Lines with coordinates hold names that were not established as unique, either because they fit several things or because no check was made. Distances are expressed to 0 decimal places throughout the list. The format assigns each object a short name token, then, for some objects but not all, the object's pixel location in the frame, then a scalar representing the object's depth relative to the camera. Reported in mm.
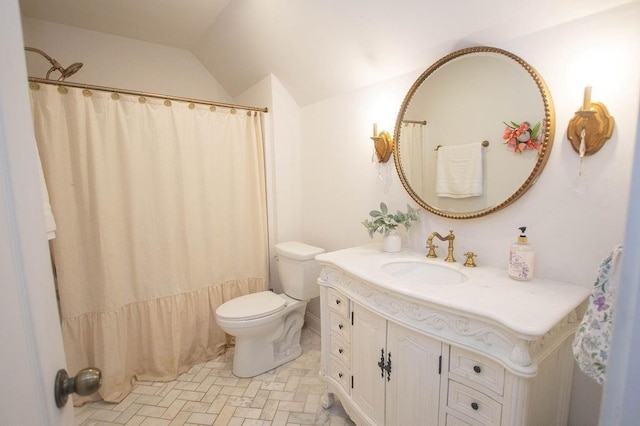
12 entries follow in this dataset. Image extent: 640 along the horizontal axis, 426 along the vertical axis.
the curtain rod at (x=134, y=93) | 1584
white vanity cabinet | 865
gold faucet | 1458
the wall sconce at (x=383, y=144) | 1775
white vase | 1648
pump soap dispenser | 1142
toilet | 1868
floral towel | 564
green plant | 1626
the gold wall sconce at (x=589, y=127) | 1000
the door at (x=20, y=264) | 407
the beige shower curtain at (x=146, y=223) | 1691
